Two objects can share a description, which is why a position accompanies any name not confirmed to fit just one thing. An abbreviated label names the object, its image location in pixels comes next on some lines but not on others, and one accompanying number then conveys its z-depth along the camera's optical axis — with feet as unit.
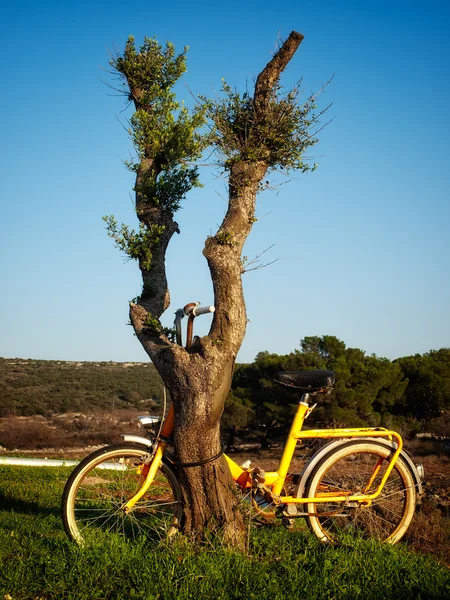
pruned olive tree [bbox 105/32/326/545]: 16.26
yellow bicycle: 16.16
